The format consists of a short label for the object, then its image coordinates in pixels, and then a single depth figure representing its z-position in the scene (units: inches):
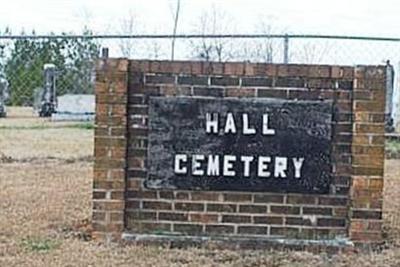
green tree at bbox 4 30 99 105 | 601.6
